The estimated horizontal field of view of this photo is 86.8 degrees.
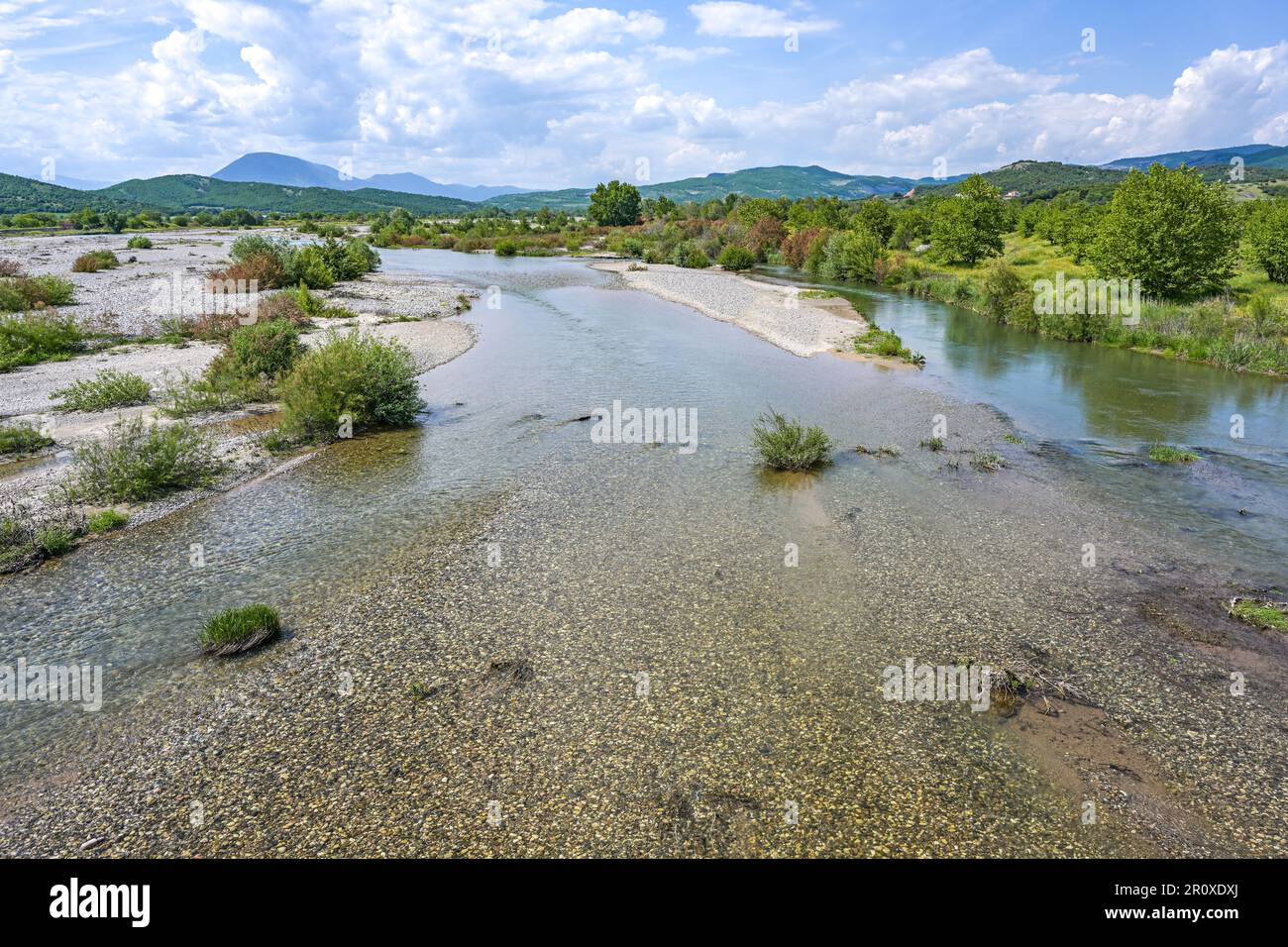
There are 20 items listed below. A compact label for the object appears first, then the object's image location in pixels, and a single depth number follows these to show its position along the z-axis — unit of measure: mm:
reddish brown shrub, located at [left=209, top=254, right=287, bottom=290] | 43688
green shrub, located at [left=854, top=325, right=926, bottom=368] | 34312
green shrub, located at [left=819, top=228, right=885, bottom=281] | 67500
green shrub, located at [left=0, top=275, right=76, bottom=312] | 33906
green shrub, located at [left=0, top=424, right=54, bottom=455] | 17953
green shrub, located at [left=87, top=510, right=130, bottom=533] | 14414
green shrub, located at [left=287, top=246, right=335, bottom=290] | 47031
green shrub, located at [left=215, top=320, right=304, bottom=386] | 24484
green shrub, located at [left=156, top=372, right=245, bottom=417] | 21984
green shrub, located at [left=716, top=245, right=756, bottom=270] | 78750
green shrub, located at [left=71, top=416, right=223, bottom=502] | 15789
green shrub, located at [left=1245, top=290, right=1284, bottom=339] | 32906
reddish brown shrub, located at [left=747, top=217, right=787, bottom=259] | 87062
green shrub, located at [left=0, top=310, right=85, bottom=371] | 27000
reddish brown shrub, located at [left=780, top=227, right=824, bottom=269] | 80062
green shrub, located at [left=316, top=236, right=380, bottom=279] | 52938
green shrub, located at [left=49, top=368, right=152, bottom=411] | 21688
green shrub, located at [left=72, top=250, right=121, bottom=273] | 51969
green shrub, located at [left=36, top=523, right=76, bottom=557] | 13375
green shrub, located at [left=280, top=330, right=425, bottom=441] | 21078
